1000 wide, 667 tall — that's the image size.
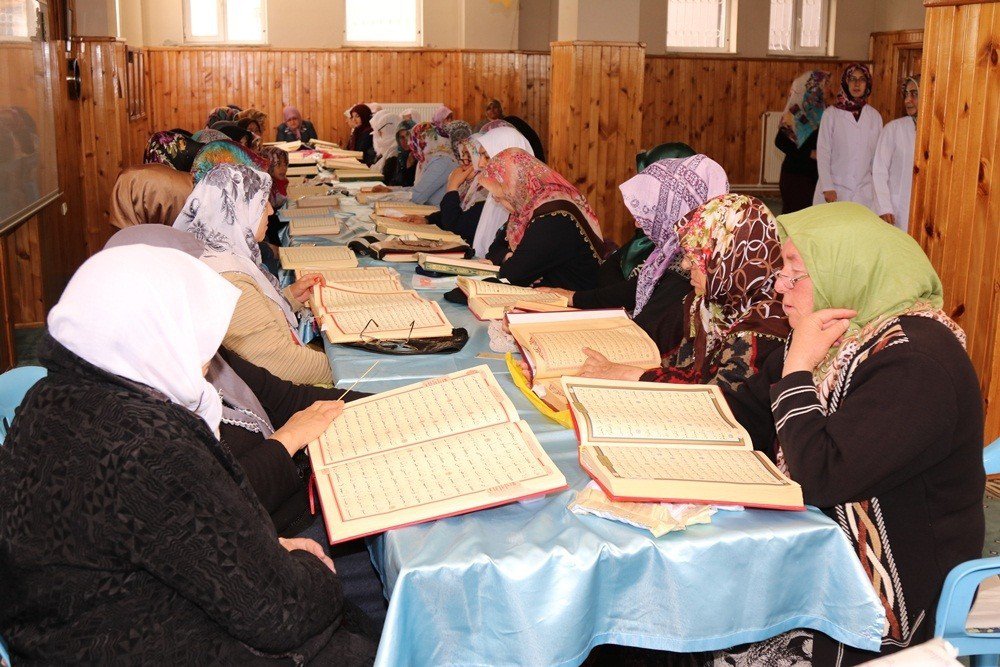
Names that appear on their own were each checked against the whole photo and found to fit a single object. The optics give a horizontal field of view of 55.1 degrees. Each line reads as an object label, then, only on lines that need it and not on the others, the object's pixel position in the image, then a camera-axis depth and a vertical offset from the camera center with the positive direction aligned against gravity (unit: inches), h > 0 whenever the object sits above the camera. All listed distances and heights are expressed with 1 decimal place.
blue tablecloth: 60.3 -29.2
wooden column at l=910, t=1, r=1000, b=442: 129.6 -5.7
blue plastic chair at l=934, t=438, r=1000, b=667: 67.9 -33.9
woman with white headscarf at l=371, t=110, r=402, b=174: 362.9 -5.5
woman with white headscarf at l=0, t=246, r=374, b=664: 54.1 -21.7
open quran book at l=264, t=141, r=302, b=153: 420.7 -9.9
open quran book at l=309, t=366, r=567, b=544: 63.7 -24.0
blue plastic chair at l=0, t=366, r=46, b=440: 92.6 -25.5
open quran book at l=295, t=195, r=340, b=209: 245.1 -19.9
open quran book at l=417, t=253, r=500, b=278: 155.8 -22.7
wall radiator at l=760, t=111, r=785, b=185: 496.4 -12.4
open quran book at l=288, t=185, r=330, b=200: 276.4 -19.7
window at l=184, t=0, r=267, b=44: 494.6 +51.1
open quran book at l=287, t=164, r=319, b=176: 336.2 -16.5
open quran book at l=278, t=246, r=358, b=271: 160.7 -22.7
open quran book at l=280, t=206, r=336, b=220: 221.8 -20.7
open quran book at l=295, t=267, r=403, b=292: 136.7 -22.7
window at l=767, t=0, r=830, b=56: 495.5 +51.6
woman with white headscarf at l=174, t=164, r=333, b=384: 111.8 -18.9
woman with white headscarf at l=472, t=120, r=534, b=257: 194.7 -7.3
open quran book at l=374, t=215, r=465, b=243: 191.3 -21.3
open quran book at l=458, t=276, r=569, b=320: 123.0 -22.8
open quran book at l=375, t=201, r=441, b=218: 224.8 -19.9
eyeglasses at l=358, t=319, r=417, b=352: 107.7 -24.5
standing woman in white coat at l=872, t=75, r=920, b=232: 237.5 -9.2
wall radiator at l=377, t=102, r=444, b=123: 491.8 +8.4
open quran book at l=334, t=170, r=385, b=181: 313.0 -16.6
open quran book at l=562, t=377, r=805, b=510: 64.0 -23.1
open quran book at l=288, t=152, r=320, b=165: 372.5 -13.6
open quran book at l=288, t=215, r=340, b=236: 201.2 -21.6
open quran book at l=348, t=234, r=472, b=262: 169.6 -22.0
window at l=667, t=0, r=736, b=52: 487.2 +51.3
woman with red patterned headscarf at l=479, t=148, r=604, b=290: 156.9 -16.6
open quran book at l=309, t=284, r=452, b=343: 111.8 -23.1
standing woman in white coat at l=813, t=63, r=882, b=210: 266.8 -3.9
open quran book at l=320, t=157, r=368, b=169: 345.4 -14.3
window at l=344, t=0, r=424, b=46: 506.3 +52.5
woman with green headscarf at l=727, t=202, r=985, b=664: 67.1 -20.7
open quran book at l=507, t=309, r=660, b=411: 94.3 -22.3
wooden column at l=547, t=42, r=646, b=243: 277.1 +3.0
